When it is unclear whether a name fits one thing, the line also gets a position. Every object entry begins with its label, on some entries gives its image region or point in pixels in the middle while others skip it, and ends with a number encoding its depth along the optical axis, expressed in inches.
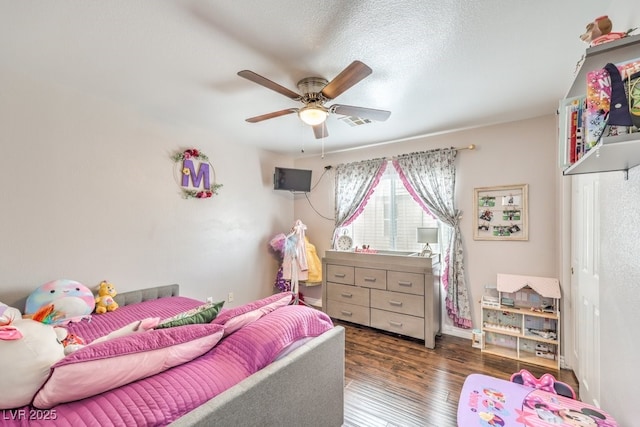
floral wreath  128.9
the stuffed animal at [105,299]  96.8
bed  37.8
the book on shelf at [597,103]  36.5
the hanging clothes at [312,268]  172.2
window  149.0
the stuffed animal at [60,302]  82.8
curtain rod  129.9
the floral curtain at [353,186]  159.0
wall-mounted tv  164.2
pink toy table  57.9
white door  70.9
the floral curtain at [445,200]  130.2
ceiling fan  77.0
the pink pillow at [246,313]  58.4
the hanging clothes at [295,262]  165.8
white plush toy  36.1
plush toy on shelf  39.6
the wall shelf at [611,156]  34.2
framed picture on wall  119.2
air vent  120.9
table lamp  131.2
